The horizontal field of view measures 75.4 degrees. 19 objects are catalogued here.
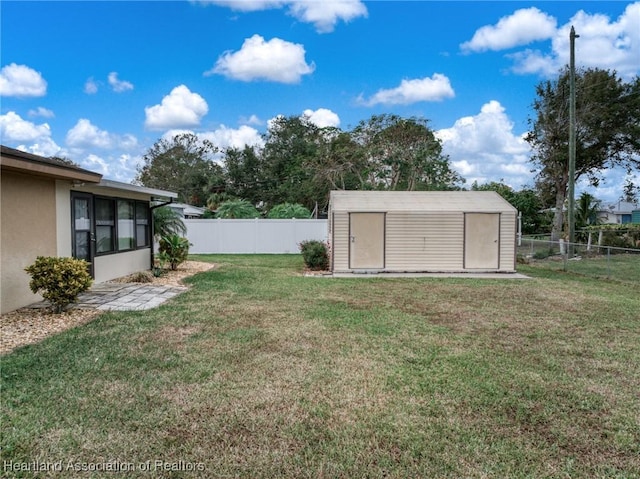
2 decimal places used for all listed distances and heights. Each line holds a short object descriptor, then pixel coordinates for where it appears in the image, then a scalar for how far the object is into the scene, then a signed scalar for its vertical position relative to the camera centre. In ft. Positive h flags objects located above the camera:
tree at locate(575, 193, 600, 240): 66.59 +1.91
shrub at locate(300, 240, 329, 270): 39.60 -3.24
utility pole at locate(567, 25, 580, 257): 47.60 +10.08
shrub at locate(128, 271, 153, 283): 29.38 -4.17
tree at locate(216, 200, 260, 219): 68.03 +1.57
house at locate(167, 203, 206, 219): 68.77 +1.44
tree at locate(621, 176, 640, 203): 76.36 +6.18
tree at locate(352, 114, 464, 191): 73.05 +11.61
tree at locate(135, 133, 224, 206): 106.11 +14.66
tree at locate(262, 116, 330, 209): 91.15 +15.38
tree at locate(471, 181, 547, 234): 80.89 +2.78
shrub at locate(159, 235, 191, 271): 36.09 -2.51
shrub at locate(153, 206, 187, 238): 38.11 -0.17
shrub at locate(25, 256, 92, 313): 18.57 -2.71
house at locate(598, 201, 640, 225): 117.08 +2.86
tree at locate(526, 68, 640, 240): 63.10 +15.24
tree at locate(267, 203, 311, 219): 65.50 +1.41
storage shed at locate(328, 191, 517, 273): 37.27 -1.47
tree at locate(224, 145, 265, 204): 99.66 +10.76
